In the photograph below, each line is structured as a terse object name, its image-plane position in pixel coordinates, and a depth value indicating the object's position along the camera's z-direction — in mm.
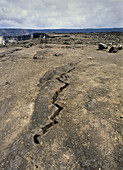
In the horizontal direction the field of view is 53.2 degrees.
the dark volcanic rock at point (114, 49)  12008
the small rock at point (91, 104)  4430
